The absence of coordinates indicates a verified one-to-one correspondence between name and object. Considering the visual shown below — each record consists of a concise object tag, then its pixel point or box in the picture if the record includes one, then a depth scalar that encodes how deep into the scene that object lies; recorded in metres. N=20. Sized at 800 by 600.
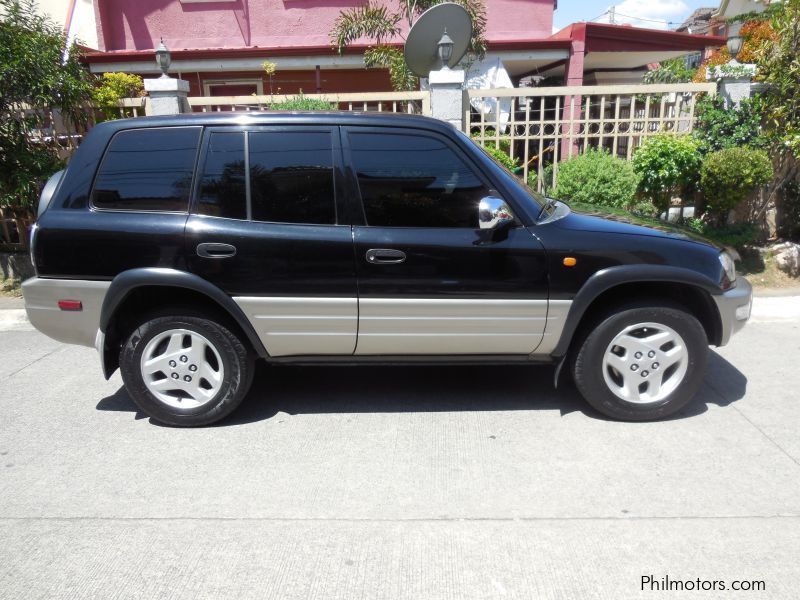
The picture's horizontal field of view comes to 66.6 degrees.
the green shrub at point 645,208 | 7.70
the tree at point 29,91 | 6.89
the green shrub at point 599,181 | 7.17
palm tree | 10.81
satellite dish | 7.88
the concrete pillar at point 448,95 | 7.74
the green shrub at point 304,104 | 7.61
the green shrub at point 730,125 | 7.51
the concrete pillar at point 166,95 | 7.96
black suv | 3.60
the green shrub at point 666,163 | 7.28
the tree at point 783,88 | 7.15
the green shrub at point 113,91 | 8.08
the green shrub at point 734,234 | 7.40
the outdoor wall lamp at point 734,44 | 8.13
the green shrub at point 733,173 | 6.96
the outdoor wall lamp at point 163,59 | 8.30
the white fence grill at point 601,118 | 7.88
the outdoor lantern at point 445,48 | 7.56
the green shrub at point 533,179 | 8.74
